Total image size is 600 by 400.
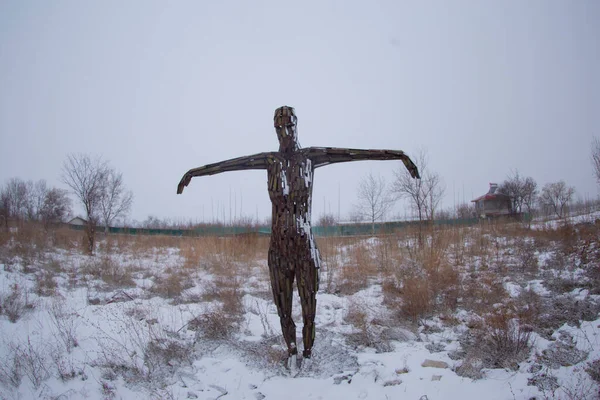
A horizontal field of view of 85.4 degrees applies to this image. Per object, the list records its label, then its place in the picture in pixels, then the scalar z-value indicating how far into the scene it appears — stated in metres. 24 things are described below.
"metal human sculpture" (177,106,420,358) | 3.08
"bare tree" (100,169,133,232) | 11.78
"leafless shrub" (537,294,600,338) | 3.88
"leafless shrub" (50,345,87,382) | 2.90
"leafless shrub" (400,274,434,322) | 4.59
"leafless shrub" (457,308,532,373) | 3.05
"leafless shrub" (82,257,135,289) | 6.65
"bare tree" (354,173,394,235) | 15.47
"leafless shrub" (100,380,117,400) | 2.68
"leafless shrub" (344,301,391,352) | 3.71
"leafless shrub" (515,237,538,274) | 6.76
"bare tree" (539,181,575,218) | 21.58
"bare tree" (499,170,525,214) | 21.95
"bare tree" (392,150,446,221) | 10.02
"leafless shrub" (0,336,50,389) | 2.76
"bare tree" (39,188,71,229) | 18.94
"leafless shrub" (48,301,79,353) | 3.51
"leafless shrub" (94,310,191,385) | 3.05
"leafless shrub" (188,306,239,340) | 4.03
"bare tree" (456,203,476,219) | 18.87
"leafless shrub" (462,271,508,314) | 4.79
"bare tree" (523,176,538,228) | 21.95
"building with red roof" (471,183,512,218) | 23.80
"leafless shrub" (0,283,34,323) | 4.17
